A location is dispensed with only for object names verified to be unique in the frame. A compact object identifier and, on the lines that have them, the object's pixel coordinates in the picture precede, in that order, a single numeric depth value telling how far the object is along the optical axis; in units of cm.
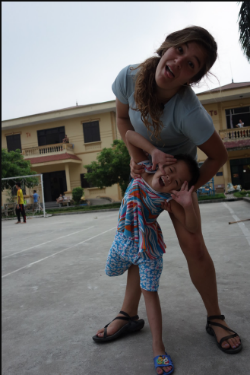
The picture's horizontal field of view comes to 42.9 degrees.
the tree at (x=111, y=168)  1614
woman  140
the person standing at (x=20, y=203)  1135
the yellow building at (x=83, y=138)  1991
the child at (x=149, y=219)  158
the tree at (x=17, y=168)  1639
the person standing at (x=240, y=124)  1952
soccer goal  1580
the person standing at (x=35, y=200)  1633
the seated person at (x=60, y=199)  2042
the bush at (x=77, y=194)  1970
